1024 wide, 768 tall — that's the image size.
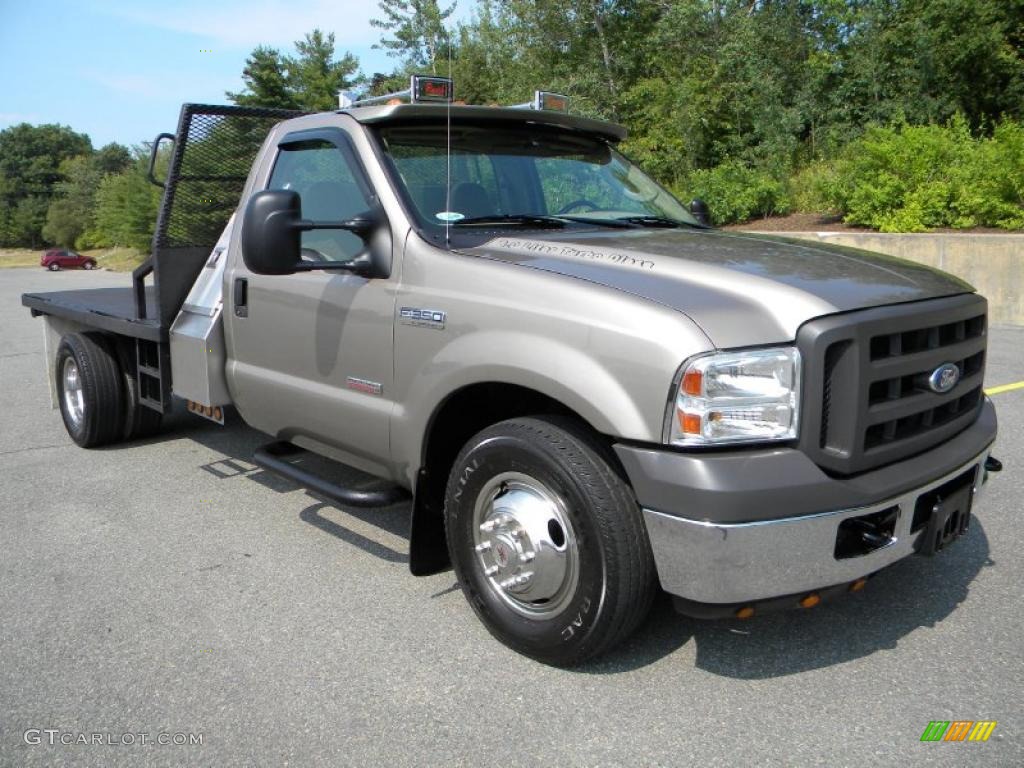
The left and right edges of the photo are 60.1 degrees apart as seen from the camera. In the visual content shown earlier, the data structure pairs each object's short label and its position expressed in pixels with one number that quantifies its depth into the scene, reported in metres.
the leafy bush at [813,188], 15.95
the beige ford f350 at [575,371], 2.65
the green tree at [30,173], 89.69
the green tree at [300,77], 36.90
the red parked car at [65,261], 48.41
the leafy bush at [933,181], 13.24
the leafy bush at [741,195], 17.53
